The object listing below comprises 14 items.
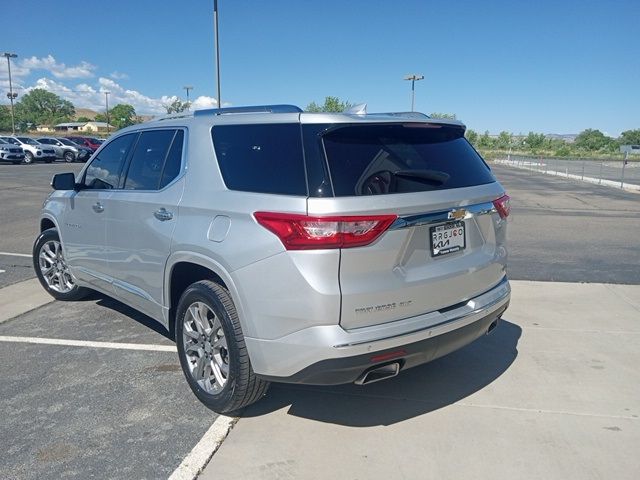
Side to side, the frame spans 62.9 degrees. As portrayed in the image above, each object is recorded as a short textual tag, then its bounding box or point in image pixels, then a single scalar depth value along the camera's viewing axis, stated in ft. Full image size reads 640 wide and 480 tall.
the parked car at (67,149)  114.62
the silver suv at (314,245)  8.67
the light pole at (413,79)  152.15
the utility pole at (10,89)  189.71
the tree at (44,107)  434.30
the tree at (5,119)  327.06
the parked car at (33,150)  107.34
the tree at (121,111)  413.12
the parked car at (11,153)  101.86
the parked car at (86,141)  130.12
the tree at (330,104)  175.09
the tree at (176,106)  213.66
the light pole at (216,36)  62.49
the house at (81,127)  416.40
